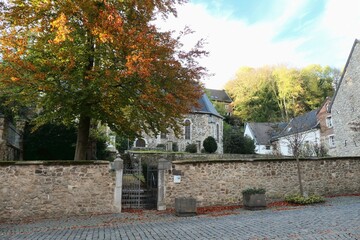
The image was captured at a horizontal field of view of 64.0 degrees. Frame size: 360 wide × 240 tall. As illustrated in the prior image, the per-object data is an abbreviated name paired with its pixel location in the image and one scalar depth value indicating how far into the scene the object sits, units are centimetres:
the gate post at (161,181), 1168
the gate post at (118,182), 1116
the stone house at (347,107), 2460
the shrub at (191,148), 3284
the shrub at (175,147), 3532
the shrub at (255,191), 1124
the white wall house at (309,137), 2681
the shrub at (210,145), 3291
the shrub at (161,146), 3486
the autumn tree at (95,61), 1028
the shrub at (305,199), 1201
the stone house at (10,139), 1416
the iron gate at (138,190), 1187
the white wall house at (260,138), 4247
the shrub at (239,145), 3350
